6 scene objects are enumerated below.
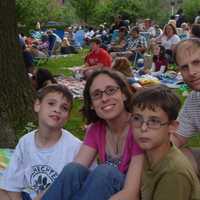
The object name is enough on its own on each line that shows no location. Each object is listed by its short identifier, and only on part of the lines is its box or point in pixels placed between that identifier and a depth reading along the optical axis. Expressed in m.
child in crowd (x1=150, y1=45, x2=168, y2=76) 8.82
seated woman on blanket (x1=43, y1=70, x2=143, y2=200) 2.00
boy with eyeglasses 1.72
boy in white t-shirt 2.40
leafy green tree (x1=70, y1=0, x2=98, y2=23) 30.03
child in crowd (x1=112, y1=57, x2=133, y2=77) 6.10
